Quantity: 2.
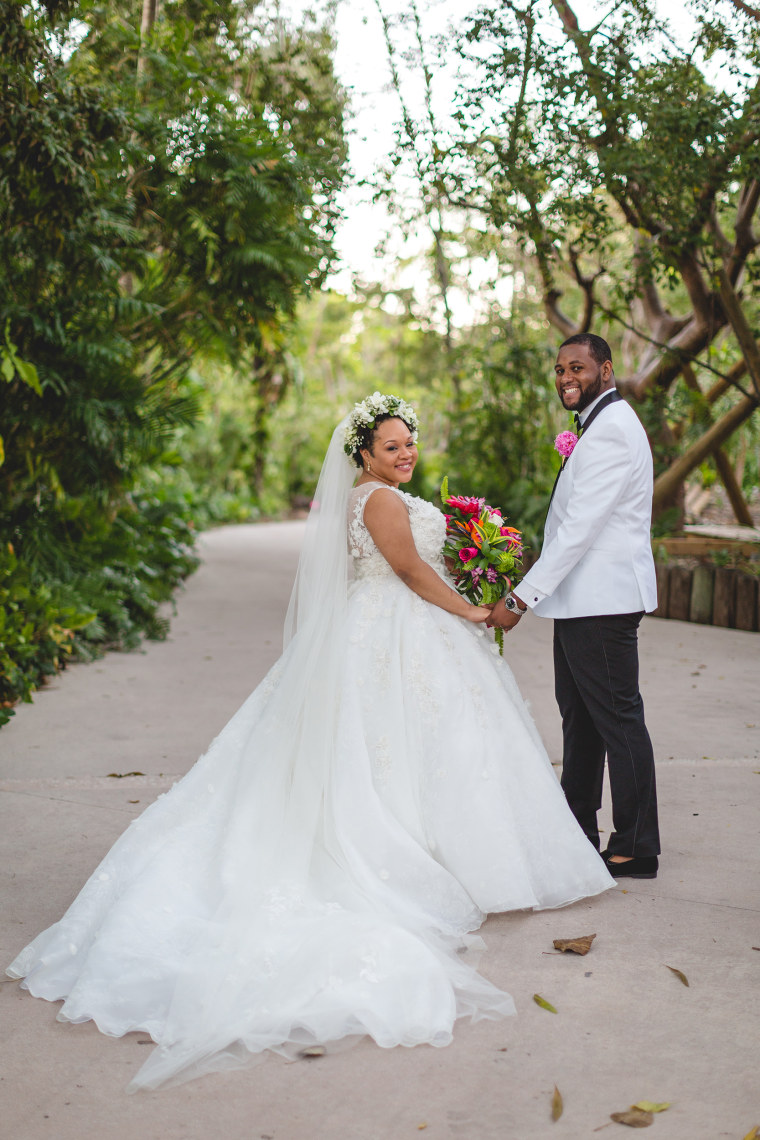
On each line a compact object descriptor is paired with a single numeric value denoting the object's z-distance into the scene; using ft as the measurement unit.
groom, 12.39
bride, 9.11
